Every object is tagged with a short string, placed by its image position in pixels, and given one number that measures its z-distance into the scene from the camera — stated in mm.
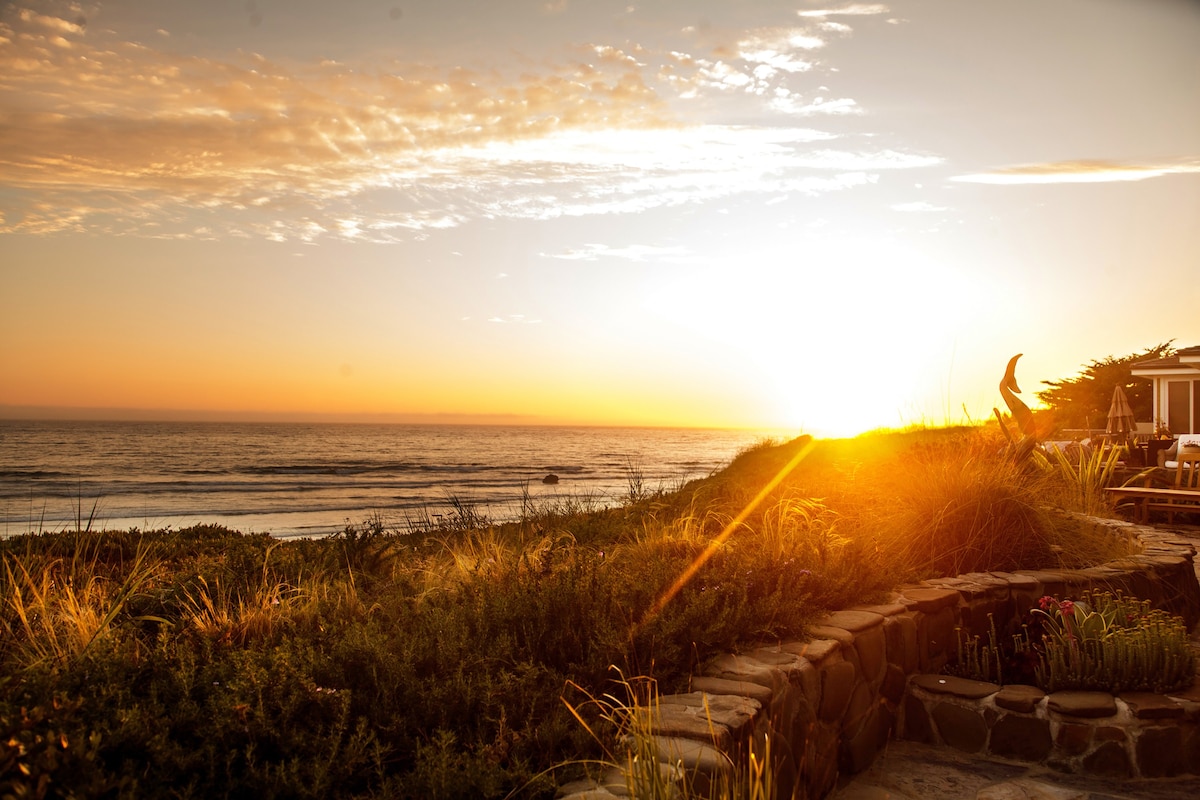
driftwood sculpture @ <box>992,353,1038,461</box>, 8086
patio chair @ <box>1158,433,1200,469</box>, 12742
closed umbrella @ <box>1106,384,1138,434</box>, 14331
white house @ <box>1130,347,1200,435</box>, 18116
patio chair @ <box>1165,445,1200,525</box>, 10188
